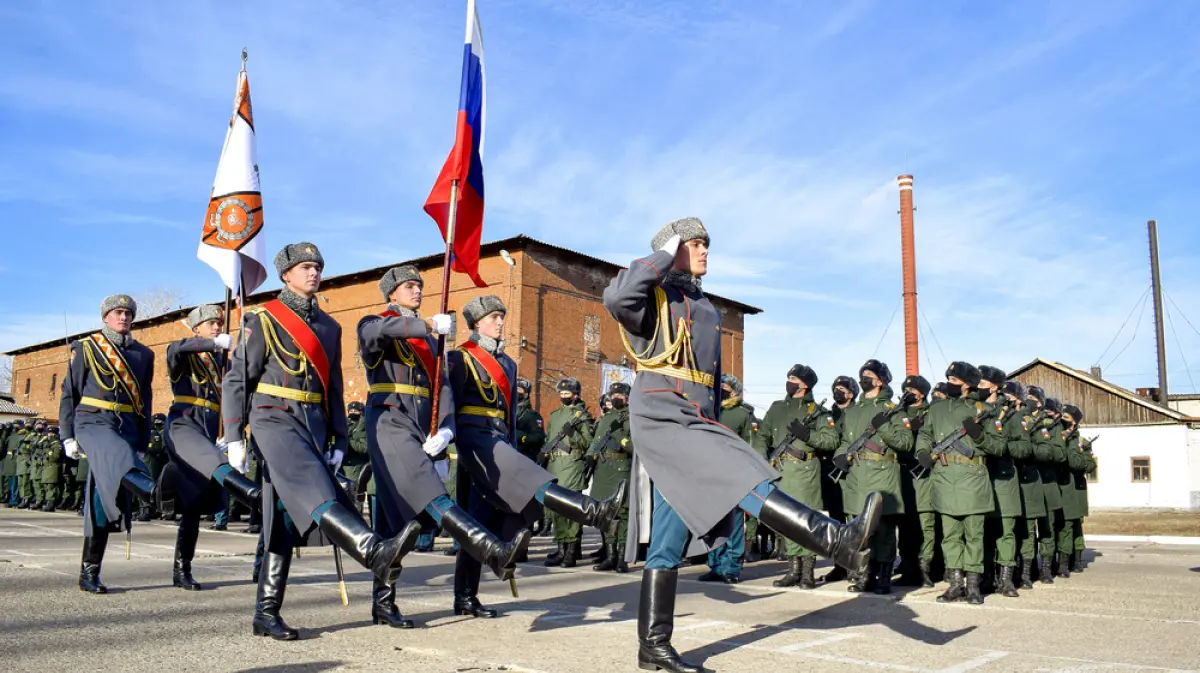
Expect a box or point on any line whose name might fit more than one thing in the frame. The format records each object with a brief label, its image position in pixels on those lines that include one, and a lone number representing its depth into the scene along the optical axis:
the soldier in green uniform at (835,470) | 9.05
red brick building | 31.28
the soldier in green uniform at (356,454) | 14.63
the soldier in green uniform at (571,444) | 11.61
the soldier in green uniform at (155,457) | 16.69
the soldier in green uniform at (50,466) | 19.78
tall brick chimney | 32.44
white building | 31.05
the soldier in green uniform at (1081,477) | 10.45
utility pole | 38.56
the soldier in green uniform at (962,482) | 7.70
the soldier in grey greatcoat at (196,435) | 7.18
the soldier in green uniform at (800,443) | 8.61
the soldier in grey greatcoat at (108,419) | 6.91
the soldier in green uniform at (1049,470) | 9.47
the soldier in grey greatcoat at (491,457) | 5.63
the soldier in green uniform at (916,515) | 8.70
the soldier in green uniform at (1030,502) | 9.16
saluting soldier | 4.41
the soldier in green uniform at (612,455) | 10.49
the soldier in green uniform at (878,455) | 8.42
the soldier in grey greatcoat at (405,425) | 5.43
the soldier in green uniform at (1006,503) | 8.21
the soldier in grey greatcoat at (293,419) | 5.06
